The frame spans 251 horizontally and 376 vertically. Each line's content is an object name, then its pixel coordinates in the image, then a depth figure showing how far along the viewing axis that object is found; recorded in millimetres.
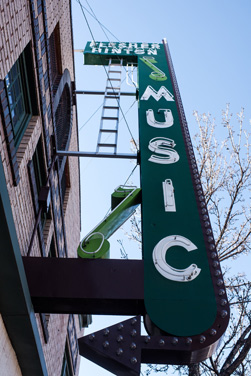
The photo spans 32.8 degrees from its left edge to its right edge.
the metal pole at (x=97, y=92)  11367
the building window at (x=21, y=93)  6316
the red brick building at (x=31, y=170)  5035
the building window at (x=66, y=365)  10625
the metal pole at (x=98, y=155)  8008
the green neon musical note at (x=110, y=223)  5344
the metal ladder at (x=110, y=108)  8109
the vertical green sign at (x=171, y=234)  4895
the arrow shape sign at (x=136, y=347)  4715
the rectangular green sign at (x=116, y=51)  12484
